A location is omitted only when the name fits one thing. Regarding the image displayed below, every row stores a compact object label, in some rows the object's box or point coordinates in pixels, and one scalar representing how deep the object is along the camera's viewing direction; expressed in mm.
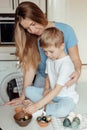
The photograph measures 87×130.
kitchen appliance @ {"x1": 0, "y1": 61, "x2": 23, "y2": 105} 2928
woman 1810
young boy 1783
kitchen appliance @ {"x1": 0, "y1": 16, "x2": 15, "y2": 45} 2807
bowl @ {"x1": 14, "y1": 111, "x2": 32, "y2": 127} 1743
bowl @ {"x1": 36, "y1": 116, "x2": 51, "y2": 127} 1764
